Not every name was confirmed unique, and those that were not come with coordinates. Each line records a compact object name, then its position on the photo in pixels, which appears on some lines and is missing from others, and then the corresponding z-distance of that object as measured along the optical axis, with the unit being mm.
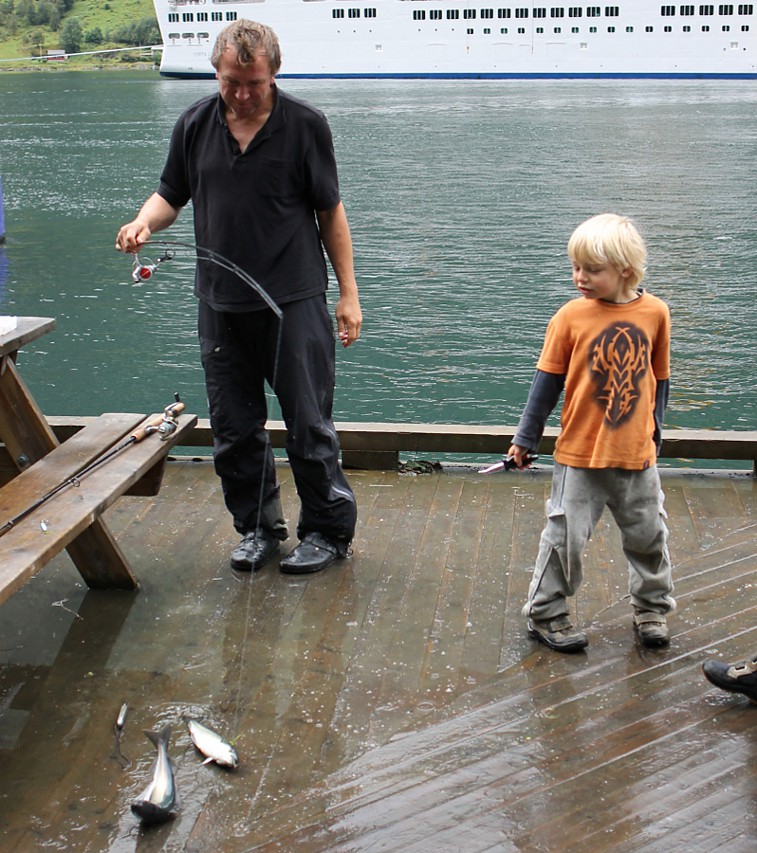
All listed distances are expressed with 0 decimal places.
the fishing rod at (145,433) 3723
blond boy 3340
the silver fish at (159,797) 2770
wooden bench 3264
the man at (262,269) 3732
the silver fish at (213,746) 3012
